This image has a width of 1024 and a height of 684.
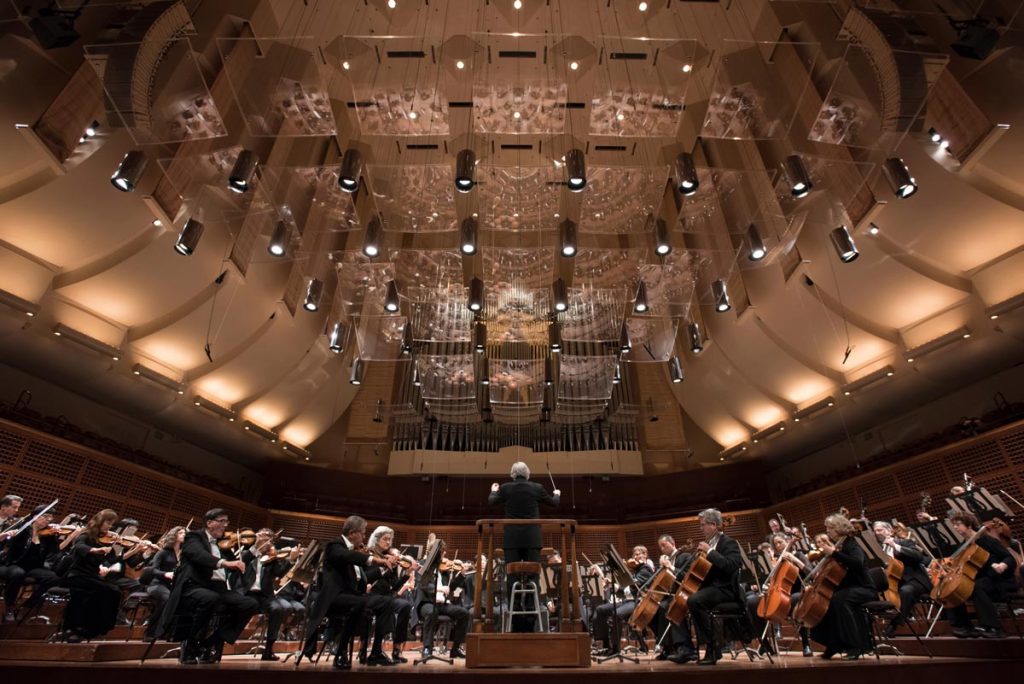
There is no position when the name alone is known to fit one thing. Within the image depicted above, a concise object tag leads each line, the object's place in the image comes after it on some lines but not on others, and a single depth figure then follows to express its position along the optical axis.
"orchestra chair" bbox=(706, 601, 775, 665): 4.41
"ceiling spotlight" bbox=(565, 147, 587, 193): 5.84
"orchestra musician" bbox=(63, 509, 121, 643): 5.32
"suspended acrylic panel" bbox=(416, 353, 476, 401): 11.99
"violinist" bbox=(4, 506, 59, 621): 5.85
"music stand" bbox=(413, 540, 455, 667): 5.43
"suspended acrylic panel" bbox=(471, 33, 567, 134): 6.38
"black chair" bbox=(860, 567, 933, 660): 4.63
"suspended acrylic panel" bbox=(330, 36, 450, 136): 5.95
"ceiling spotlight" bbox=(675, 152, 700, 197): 5.96
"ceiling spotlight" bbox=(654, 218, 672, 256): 7.36
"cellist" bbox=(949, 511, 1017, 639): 5.25
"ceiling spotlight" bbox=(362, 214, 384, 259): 7.30
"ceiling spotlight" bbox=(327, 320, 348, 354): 8.98
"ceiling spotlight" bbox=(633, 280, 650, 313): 8.22
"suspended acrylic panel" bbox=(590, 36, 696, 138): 5.94
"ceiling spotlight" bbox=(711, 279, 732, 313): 8.27
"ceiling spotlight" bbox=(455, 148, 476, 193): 5.59
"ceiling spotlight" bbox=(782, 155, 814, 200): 5.77
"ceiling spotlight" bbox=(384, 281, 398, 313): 8.26
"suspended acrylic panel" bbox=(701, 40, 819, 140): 6.07
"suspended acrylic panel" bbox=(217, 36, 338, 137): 5.89
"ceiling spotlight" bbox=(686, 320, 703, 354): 9.59
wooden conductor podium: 3.73
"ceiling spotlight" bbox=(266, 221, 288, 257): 6.82
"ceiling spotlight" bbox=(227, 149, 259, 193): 5.56
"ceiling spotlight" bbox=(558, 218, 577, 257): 7.08
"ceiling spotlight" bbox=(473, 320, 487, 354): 9.74
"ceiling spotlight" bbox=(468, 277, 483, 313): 7.83
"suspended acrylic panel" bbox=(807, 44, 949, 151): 5.22
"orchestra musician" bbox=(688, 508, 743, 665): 4.43
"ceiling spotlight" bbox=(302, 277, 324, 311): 8.41
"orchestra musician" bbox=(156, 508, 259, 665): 4.38
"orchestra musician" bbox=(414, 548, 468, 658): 6.30
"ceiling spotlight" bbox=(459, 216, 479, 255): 6.95
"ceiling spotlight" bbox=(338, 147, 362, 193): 5.76
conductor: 5.07
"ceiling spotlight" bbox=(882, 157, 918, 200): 5.87
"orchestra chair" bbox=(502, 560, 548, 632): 4.60
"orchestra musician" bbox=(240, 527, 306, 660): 5.78
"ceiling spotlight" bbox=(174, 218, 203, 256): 6.73
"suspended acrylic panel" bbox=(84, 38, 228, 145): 5.11
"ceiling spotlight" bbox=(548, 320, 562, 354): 9.51
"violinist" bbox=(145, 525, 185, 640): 6.09
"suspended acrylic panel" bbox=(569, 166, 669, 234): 7.31
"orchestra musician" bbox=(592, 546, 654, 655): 5.96
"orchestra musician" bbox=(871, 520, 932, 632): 5.88
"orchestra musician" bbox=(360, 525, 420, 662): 5.27
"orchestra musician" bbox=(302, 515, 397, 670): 4.36
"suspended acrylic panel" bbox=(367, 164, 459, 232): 7.11
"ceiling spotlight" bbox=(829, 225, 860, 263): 6.88
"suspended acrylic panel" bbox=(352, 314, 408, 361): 10.02
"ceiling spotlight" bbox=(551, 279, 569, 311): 7.88
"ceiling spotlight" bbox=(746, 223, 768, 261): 6.88
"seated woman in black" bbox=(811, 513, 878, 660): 4.42
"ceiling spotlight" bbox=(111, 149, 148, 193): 5.48
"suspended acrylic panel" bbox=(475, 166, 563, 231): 7.99
